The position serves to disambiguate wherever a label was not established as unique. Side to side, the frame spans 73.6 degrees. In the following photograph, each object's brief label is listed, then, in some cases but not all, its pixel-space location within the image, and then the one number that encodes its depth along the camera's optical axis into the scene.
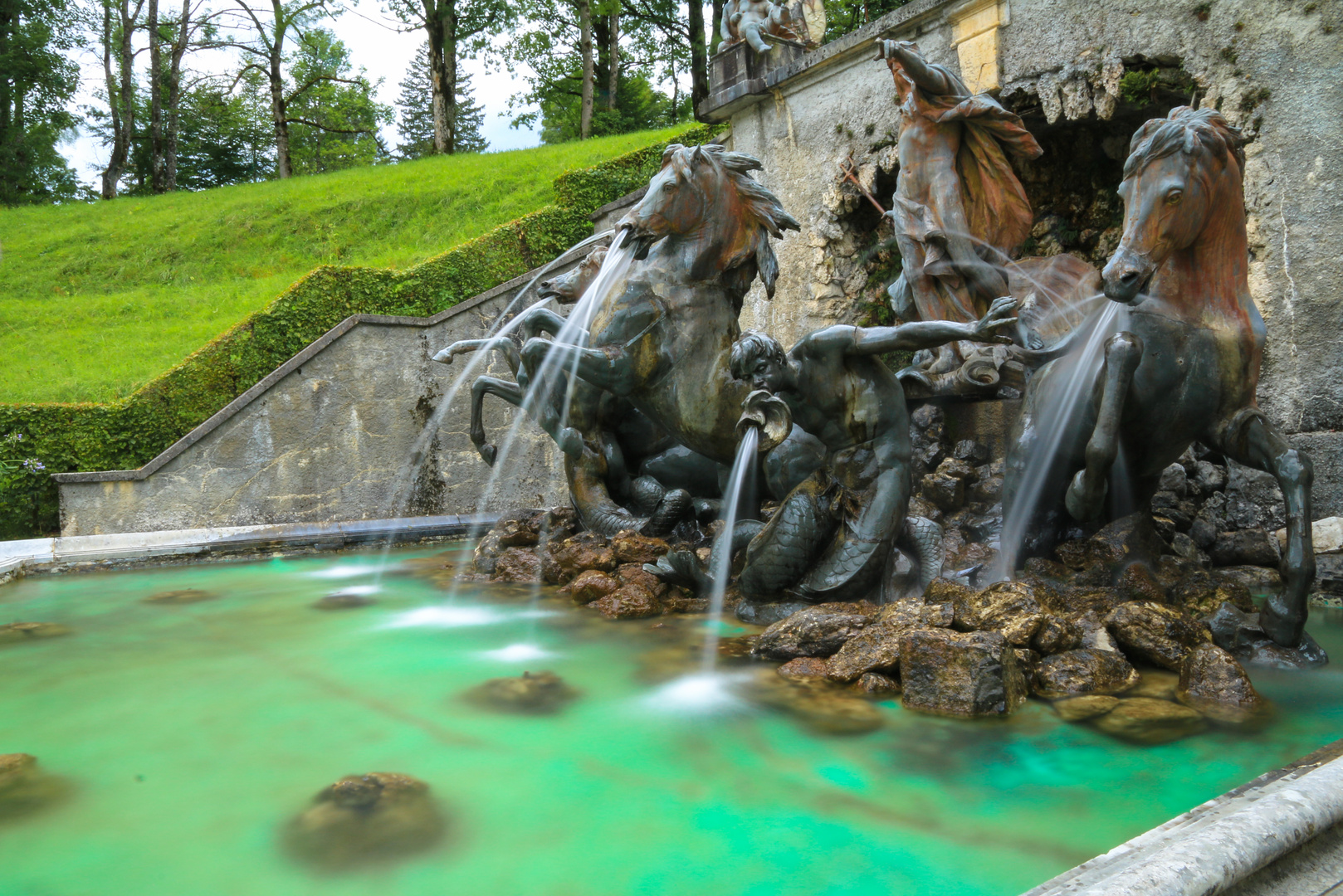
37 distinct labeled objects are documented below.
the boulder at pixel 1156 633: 3.24
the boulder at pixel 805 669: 3.38
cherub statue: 10.42
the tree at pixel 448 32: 22.05
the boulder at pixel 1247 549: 4.86
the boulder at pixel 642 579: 4.74
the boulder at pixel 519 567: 5.57
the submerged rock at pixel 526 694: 3.21
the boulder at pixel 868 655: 3.26
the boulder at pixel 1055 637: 3.21
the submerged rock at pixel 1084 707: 2.86
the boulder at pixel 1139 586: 3.93
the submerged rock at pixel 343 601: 5.00
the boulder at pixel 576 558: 5.12
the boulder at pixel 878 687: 3.17
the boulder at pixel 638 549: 5.08
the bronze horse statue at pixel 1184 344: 3.30
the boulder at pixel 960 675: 2.91
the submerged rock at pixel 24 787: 2.41
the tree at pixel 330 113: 32.47
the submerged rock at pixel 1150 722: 2.69
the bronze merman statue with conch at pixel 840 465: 3.96
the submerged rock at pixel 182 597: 5.29
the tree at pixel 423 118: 41.03
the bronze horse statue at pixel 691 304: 4.84
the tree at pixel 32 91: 24.47
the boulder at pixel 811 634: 3.57
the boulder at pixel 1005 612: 3.20
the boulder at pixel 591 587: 4.82
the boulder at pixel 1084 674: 3.04
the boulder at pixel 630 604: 4.54
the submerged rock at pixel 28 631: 4.39
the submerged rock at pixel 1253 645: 3.30
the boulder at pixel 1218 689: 2.82
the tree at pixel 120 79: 27.08
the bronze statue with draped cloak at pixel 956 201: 6.31
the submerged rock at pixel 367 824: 2.13
